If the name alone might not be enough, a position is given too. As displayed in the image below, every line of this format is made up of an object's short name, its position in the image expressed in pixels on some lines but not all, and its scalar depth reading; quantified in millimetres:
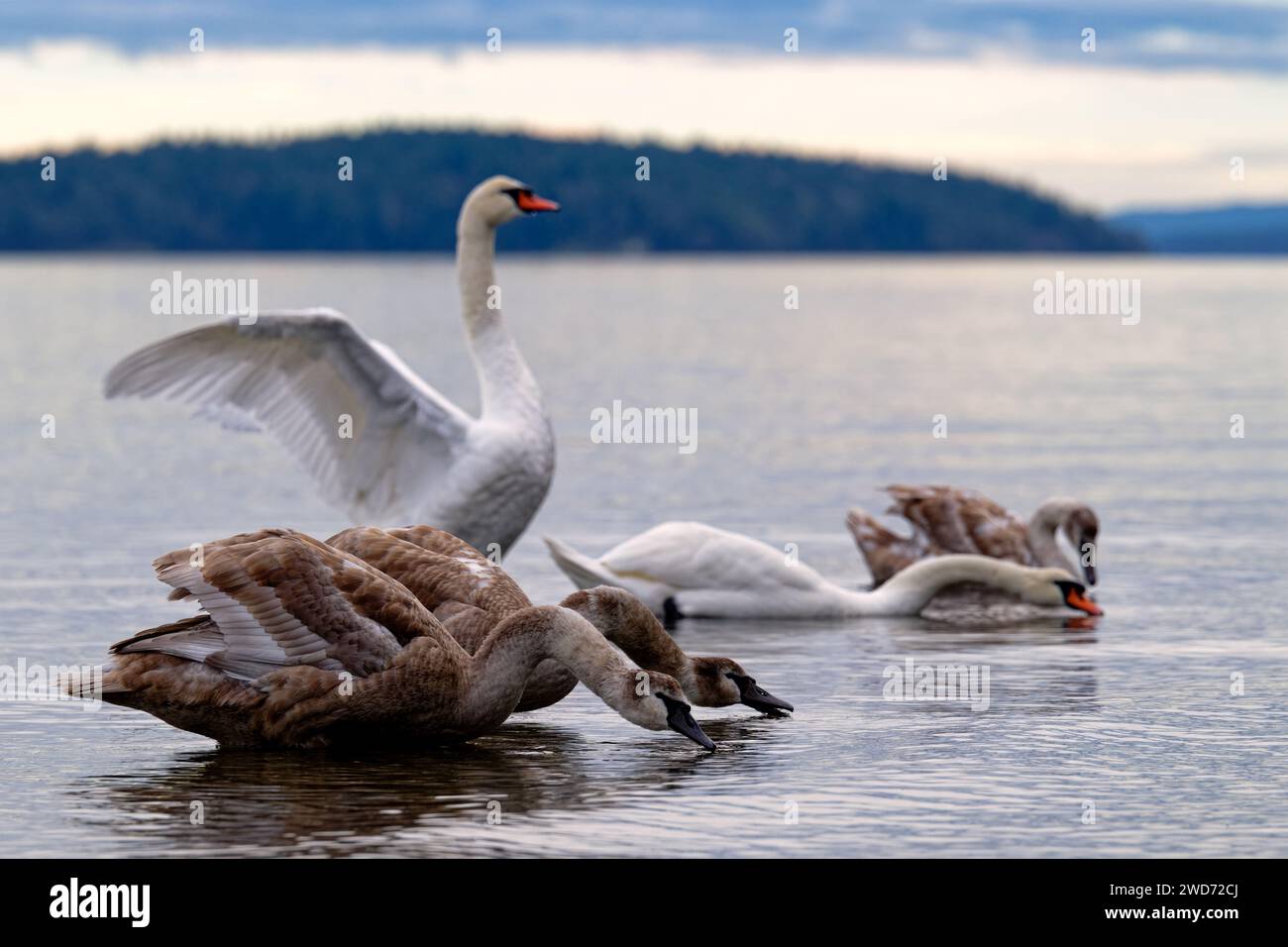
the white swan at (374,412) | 13852
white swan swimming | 14109
